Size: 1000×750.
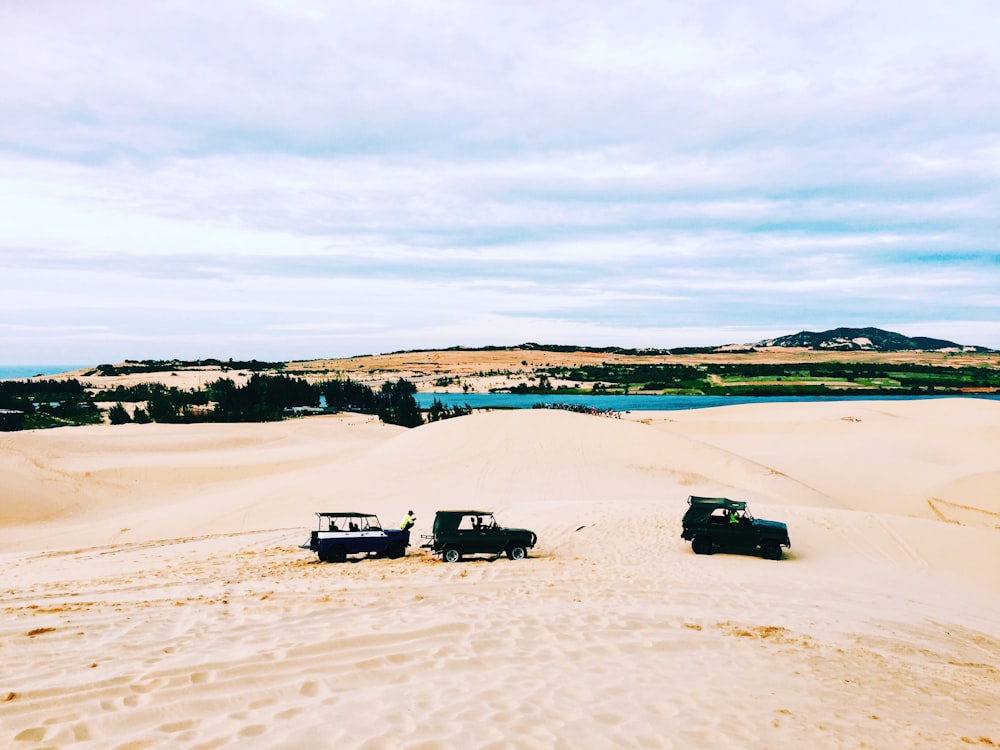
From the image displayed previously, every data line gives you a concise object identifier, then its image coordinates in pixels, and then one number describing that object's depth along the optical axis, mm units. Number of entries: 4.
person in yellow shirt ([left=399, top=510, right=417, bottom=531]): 16516
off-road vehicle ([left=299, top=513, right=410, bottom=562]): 15109
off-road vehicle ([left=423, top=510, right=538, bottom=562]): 15344
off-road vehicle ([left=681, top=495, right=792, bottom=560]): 16859
